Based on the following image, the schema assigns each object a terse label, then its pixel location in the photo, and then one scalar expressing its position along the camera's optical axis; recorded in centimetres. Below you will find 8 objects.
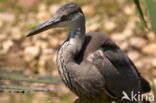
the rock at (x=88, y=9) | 1659
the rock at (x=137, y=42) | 1525
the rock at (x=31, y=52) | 1479
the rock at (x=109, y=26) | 1591
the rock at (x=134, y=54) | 1488
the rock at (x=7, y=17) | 1647
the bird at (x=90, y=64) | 963
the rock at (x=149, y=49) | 1500
